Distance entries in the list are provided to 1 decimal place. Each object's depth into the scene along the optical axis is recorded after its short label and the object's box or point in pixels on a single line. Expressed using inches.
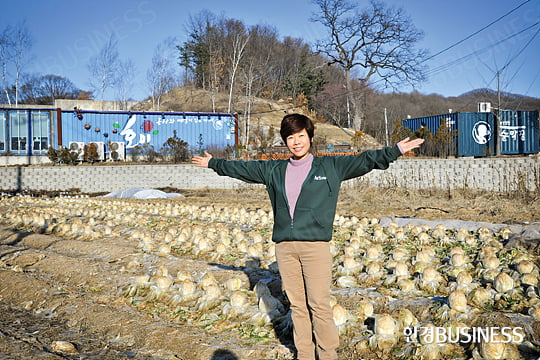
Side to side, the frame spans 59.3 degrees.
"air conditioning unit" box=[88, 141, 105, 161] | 1115.3
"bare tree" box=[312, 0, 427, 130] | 1702.8
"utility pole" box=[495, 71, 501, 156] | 1173.1
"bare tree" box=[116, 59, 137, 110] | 1850.4
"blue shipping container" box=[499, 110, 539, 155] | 1206.3
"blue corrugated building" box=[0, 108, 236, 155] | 1132.5
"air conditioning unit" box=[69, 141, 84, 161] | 1005.7
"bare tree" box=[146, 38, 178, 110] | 1772.9
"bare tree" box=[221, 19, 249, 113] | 2284.7
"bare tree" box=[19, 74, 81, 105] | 2418.8
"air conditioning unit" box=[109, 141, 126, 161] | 1124.5
